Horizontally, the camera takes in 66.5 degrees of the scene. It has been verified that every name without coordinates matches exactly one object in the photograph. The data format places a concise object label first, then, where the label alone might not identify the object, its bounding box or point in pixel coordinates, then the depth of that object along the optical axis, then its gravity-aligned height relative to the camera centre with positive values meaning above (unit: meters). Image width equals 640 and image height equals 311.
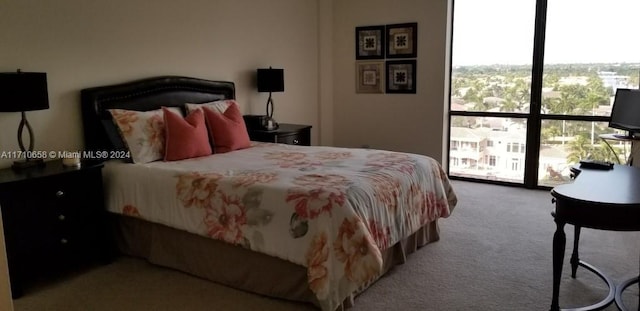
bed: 2.60 -0.73
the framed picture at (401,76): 5.85 +0.16
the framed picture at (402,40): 5.75 +0.58
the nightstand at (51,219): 2.87 -0.80
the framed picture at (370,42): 5.96 +0.58
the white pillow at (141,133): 3.57 -0.31
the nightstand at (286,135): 4.83 -0.45
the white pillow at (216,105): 4.19 -0.13
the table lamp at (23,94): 2.93 -0.02
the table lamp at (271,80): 5.09 +0.10
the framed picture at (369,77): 6.06 +0.16
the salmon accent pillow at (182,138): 3.67 -0.36
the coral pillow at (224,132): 4.08 -0.35
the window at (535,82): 5.02 +0.08
